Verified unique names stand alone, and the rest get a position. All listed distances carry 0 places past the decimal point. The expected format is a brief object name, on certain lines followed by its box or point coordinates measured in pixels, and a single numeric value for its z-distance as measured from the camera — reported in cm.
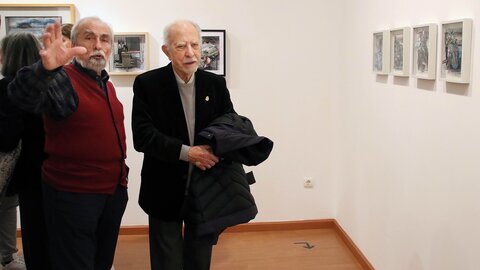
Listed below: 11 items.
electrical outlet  400
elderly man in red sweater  195
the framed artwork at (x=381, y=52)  277
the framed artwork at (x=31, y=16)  360
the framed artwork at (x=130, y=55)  369
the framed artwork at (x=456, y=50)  194
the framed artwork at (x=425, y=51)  221
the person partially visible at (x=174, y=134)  206
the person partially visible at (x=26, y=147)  212
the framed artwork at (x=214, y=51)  374
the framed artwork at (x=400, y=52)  251
